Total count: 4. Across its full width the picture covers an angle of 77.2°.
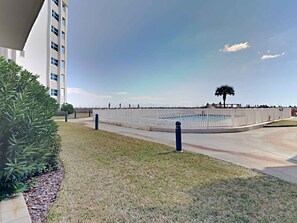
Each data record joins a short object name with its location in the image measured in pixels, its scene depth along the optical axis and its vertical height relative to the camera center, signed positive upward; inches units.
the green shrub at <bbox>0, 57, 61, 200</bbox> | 124.3 -12.5
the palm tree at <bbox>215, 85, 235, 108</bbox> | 1705.2 +190.5
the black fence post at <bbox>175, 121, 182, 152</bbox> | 262.6 -37.3
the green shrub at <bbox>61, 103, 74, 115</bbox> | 1208.2 +17.9
